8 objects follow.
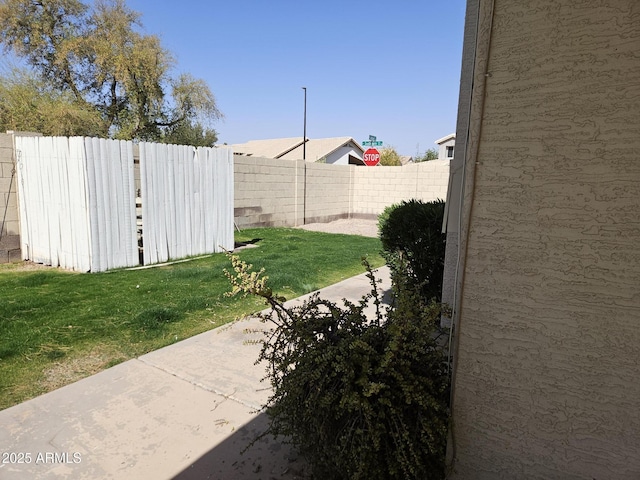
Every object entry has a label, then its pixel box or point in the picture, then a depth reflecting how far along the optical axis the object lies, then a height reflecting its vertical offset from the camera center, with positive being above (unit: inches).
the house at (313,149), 1478.8 +135.1
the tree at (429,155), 1872.9 +157.7
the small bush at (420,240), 153.2 -20.9
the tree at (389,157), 1555.1 +118.1
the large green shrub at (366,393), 66.2 -35.3
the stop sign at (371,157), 816.3 +59.9
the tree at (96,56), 867.4 +263.4
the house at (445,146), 1566.2 +174.0
